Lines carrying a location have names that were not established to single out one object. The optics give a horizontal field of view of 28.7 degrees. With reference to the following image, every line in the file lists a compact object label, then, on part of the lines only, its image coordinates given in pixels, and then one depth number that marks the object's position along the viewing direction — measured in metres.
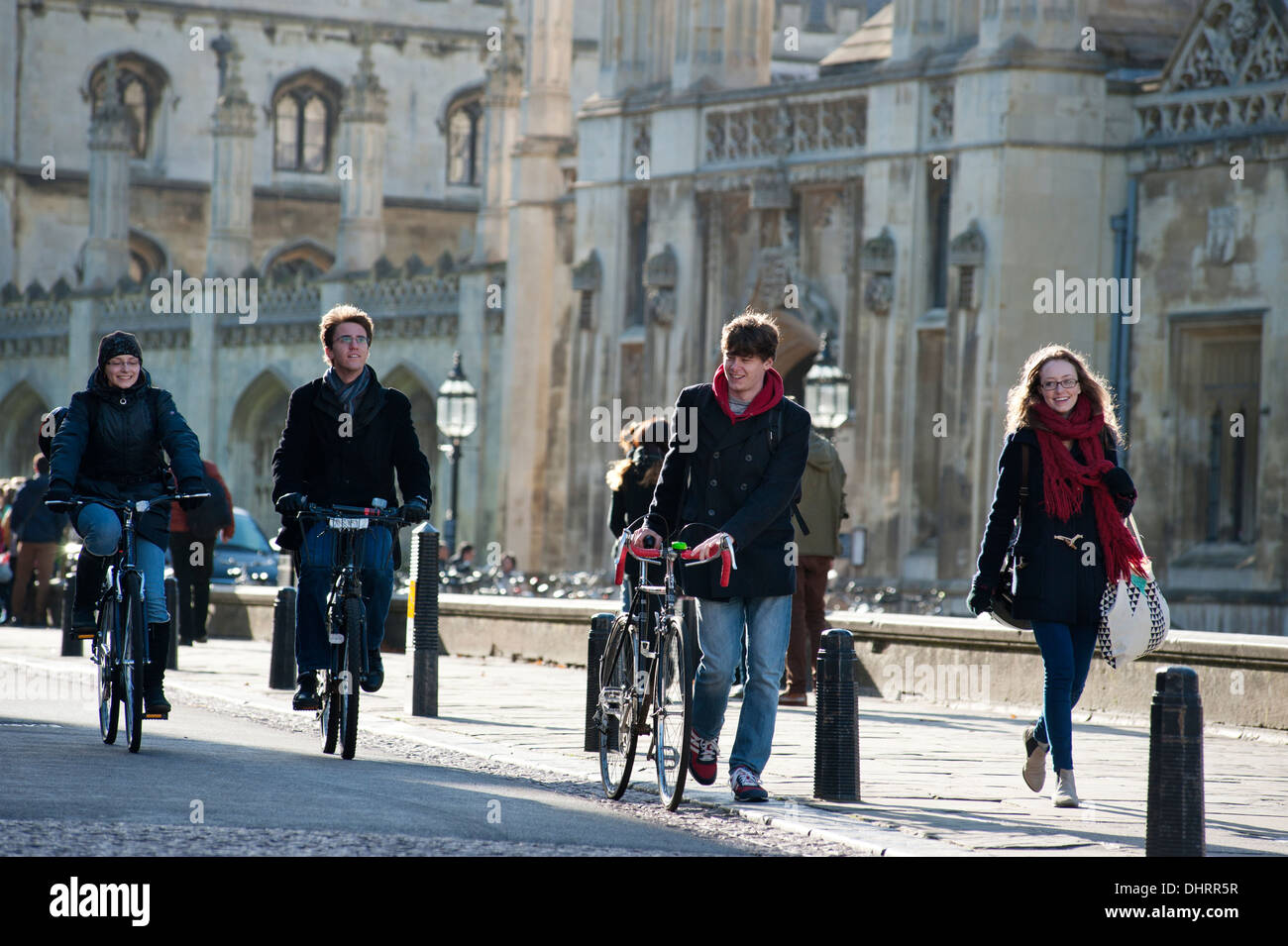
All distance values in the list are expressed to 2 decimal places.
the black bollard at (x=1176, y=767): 7.74
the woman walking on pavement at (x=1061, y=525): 9.66
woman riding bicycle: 10.97
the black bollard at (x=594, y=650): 11.17
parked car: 30.61
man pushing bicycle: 9.59
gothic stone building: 24.23
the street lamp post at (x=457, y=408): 32.56
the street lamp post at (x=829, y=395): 25.39
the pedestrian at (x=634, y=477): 13.80
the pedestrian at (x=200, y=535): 19.50
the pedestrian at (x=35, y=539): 23.00
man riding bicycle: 11.05
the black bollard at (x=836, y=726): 9.78
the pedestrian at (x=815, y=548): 15.08
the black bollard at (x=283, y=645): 15.29
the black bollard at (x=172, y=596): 14.55
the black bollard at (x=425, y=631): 13.50
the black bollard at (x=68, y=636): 18.36
